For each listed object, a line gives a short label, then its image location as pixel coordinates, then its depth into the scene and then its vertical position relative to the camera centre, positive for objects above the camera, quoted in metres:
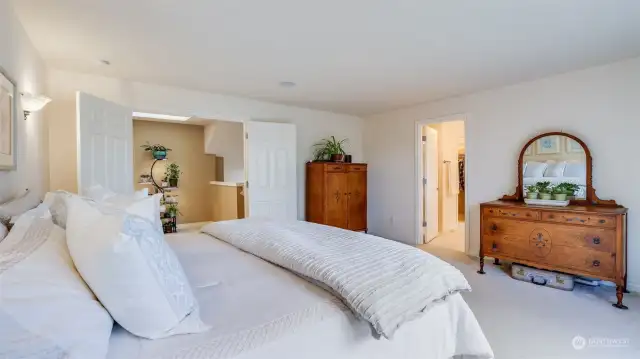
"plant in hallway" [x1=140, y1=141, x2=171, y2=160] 6.02 +0.46
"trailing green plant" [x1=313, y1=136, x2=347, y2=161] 4.95 +0.37
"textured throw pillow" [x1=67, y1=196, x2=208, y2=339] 0.87 -0.30
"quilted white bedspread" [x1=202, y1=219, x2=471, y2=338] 1.10 -0.42
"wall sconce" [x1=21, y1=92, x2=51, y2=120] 2.13 +0.51
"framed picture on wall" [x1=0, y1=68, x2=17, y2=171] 1.74 +0.32
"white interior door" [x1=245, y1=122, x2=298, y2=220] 4.19 +0.05
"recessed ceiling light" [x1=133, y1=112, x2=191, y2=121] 5.70 +1.03
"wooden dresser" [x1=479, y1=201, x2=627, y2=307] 2.62 -0.65
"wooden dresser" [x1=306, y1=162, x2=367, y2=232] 4.52 -0.34
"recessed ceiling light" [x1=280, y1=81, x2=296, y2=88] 3.51 +1.03
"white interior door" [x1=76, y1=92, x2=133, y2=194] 2.75 +0.29
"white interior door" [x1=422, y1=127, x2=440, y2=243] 4.88 -0.20
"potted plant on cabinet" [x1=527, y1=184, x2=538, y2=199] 3.34 -0.24
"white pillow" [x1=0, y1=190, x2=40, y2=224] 1.40 -0.17
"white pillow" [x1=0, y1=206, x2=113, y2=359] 0.65 -0.32
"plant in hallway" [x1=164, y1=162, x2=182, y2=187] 6.20 -0.01
